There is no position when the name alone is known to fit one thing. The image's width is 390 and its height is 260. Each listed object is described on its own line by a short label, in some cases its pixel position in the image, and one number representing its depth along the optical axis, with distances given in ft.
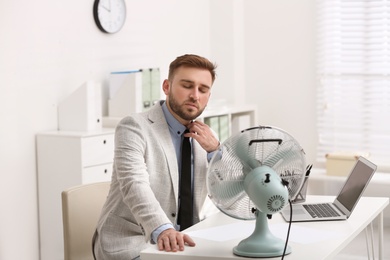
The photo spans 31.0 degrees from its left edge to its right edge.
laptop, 9.33
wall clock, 15.35
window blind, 17.93
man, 9.03
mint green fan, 7.63
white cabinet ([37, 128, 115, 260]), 13.60
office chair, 9.68
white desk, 7.64
